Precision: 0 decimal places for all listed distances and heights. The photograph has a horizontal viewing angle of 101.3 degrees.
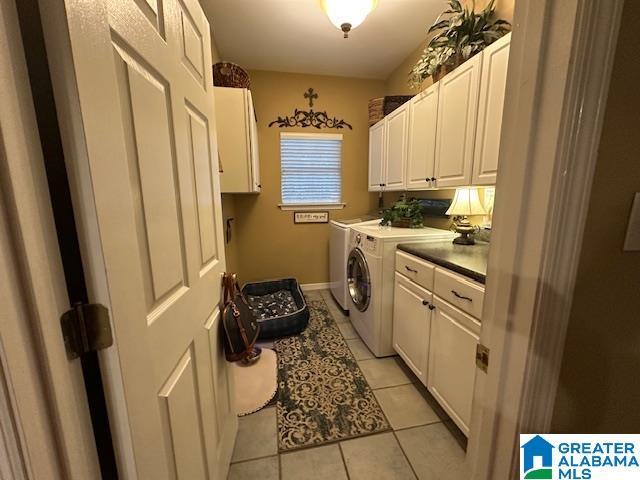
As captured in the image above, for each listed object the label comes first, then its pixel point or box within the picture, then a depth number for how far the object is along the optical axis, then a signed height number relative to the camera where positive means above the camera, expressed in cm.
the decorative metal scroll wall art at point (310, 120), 329 +96
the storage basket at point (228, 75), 211 +97
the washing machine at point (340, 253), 278 -66
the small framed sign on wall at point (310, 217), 353 -29
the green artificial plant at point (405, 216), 244 -19
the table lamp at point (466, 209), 178 -10
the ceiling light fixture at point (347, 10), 173 +123
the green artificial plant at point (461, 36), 157 +99
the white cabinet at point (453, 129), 144 +46
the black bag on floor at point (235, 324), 119 -59
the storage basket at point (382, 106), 268 +94
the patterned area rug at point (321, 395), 149 -132
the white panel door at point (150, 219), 45 -5
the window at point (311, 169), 340 +35
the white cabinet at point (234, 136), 211 +49
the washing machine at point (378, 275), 200 -63
